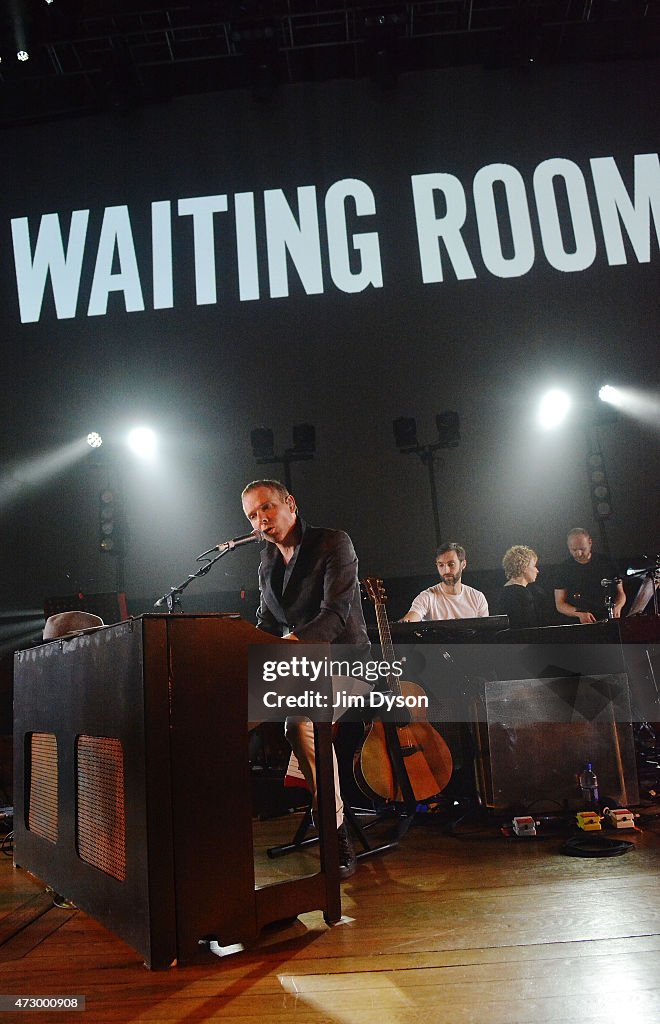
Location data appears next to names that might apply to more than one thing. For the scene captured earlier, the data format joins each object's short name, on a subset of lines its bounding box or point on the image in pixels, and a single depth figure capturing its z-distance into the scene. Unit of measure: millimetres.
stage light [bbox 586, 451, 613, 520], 6570
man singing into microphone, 2646
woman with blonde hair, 4762
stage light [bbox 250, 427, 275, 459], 6582
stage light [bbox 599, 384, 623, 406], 6754
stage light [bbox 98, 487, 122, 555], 6609
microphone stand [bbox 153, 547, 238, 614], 3230
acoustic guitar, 3279
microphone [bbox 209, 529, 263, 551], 2910
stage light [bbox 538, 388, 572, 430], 6805
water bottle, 3334
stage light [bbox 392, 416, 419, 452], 6629
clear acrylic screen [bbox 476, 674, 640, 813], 3354
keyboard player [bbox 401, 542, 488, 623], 5188
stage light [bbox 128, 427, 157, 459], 6883
